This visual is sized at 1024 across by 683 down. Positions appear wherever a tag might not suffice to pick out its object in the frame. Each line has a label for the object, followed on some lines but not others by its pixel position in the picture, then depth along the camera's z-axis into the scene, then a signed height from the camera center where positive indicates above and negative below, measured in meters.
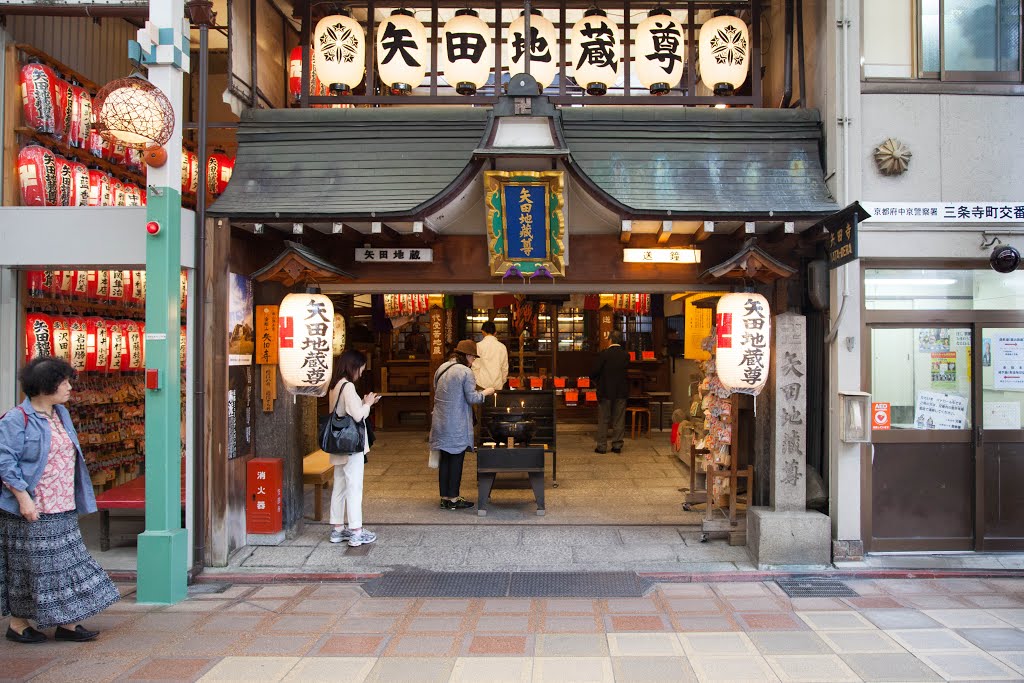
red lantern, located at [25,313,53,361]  7.69 +0.13
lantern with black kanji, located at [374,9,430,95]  8.18 +3.65
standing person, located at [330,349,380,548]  7.98 -1.48
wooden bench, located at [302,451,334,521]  8.97 -1.74
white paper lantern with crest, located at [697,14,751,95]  8.21 +3.65
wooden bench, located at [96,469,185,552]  7.59 -1.76
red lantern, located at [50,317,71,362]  8.23 +0.13
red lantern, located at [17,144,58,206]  7.34 +1.91
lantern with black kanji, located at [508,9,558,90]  8.16 +3.65
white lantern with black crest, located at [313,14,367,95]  8.21 +3.69
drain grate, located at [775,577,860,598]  6.77 -2.54
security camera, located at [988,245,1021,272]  7.24 +0.91
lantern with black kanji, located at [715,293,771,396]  7.13 +0.01
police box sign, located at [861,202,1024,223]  7.48 +1.46
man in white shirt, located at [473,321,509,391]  11.01 -0.31
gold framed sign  7.44 +1.41
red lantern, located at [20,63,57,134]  7.45 +2.86
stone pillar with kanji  7.36 -1.54
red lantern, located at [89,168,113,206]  8.41 +2.03
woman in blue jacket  5.44 -1.45
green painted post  6.59 -0.20
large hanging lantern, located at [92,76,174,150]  6.21 +2.21
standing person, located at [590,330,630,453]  13.46 -0.95
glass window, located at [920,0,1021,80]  7.68 +3.54
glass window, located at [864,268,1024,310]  7.64 +0.60
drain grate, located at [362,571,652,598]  6.85 -2.54
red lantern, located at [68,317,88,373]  8.59 +0.06
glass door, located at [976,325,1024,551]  7.58 -1.12
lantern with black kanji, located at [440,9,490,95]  8.04 +3.61
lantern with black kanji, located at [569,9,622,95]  8.23 +3.67
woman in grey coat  9.33 -1.10
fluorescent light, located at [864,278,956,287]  7.66 +0.71
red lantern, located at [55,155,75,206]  7.77 +1.95
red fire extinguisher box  7.88 -1.77
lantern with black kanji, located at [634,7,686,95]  8.17 +3.64
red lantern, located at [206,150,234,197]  9.45 +2.53
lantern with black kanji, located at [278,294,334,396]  7.33 +0.06
